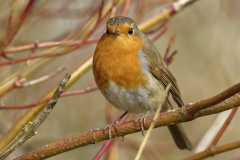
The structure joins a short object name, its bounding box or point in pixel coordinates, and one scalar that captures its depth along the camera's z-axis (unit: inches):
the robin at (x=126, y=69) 247.0
